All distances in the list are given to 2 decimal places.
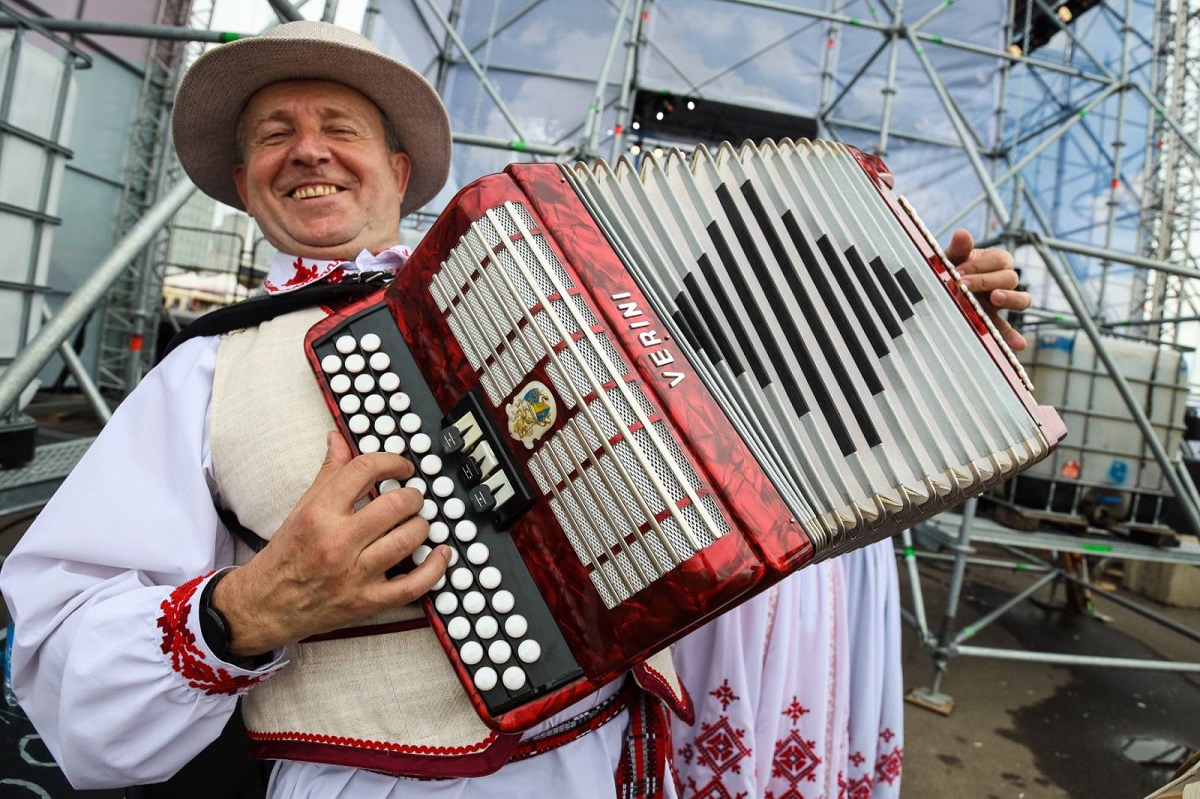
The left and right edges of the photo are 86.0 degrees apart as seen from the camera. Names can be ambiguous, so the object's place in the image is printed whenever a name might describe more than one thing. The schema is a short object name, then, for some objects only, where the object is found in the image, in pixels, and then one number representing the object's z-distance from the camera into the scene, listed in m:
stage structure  3.23
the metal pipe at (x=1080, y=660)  2.88
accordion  0.76
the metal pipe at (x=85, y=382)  2.42
